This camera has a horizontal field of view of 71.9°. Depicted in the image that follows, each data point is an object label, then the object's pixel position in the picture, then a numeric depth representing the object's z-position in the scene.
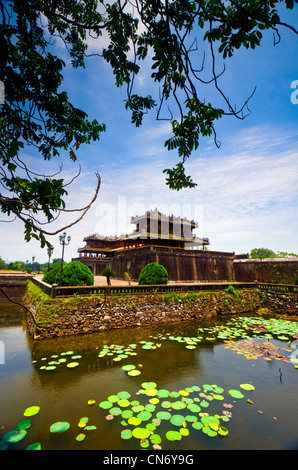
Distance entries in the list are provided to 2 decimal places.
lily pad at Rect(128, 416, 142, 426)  3.31
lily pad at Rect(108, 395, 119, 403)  3.97
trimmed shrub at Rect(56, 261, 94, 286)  10.08
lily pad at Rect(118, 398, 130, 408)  3.81
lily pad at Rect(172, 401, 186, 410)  3.68
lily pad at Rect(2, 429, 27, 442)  3.02
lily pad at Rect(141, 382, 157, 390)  4.42
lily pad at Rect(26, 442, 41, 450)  2.86
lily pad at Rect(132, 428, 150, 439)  3.02
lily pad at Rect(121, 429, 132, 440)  3.03
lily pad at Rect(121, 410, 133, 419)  3.49
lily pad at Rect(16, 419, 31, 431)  3.28
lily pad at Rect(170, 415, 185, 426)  3.28
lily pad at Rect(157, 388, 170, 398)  4.10
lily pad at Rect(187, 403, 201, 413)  3.62
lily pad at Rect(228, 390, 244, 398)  4.14
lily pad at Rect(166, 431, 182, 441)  3.00
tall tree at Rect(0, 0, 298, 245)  2.14
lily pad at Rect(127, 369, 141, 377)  5.05
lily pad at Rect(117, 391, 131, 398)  4.11
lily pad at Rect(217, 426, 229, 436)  3.11
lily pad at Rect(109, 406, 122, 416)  3.58
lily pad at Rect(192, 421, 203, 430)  3.21
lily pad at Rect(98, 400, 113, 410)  3.76
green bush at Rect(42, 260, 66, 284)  11.83
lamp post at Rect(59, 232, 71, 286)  11.76
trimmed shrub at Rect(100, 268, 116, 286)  13.96
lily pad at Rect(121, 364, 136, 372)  5.30
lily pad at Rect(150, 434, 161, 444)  2.94
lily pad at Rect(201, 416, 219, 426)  3.31
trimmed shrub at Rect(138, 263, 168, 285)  12.07
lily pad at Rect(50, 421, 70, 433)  3.23
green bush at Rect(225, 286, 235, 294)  13.95
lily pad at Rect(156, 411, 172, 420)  3.41
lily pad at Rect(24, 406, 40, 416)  3.65
